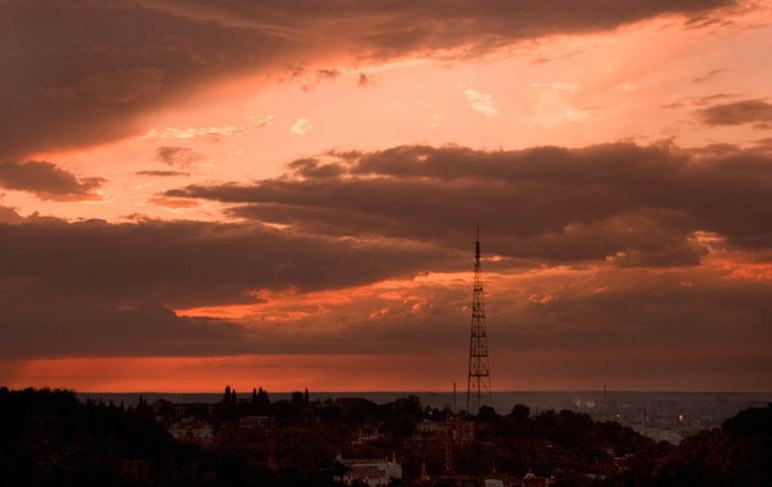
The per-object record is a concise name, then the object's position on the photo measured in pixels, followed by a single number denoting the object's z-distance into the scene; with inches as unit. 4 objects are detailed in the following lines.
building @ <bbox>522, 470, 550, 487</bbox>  5615.2
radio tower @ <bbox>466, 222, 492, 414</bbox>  6077.8
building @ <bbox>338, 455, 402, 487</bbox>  5723.4
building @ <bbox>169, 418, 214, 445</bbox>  7199.8
